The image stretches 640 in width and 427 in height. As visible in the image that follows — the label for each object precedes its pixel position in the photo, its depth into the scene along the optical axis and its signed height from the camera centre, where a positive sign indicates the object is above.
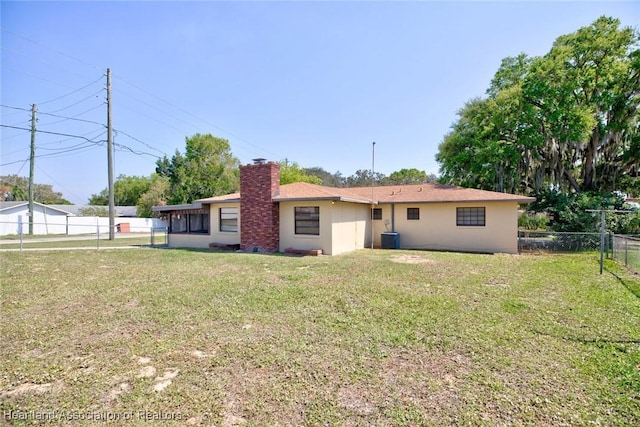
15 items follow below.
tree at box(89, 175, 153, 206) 56.47 +5.03
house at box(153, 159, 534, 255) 13.43 +0.03
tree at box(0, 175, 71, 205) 46.31 +4.62
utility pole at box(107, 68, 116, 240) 18.80 +4.24
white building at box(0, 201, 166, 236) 26.59 -0.01
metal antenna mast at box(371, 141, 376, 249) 14.66 +2.86
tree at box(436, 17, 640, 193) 15.64 +5.15
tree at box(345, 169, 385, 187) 54.85 +7.33
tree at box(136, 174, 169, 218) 40.03 +2.65
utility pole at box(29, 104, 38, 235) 24.84 +4.87
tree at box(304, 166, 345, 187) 58.44 +8.23
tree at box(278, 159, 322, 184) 36.44 +5.33
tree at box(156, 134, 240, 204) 34.41 +6.07
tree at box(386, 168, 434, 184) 51.56 +7.08
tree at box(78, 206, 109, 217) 38.47 +1.07
